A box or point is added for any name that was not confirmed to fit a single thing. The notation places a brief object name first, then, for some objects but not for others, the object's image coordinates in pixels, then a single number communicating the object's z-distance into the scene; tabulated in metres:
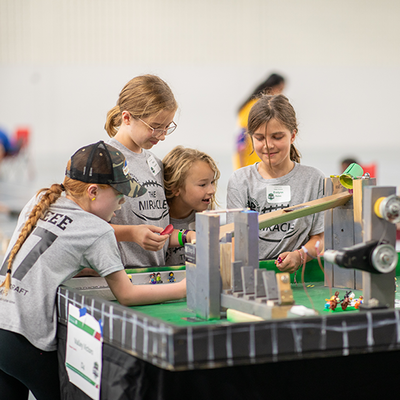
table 2.71
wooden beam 3.24
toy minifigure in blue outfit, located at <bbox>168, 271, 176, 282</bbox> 3.62
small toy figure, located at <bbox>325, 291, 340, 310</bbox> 3.15
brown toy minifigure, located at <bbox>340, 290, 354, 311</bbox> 3.15
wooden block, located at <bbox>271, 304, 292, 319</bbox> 2.81
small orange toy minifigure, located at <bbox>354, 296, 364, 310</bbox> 3.17
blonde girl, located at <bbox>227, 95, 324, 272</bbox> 3.89
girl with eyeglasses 3.79
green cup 3.46
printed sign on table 2.98
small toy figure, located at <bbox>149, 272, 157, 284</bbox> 3.59
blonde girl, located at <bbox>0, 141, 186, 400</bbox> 3.17
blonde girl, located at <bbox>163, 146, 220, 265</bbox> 4.04
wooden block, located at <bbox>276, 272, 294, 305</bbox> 2.85
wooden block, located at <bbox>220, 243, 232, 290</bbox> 3.05
